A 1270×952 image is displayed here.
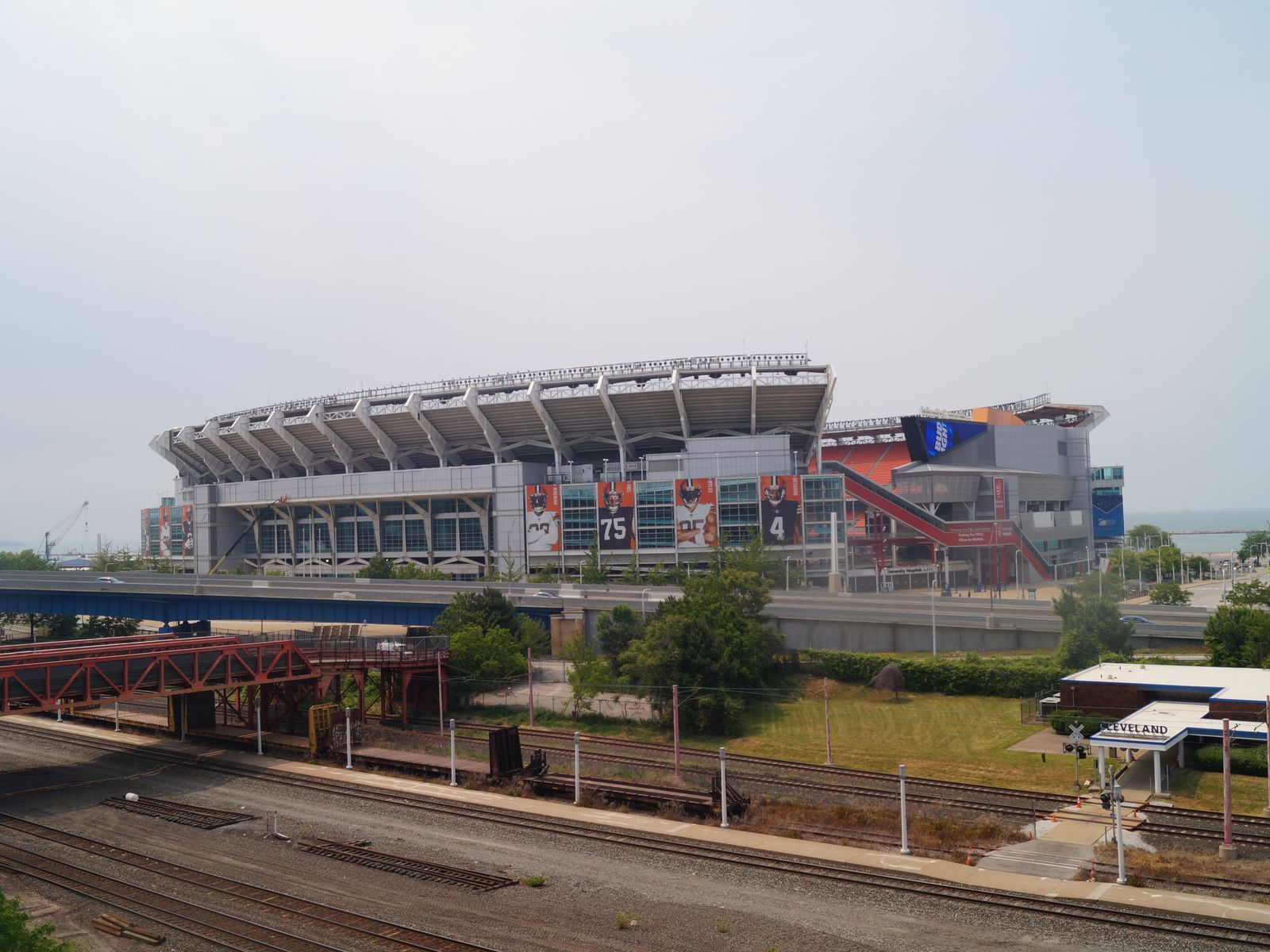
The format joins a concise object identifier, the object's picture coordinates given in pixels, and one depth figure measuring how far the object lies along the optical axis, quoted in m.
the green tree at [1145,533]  166.93
